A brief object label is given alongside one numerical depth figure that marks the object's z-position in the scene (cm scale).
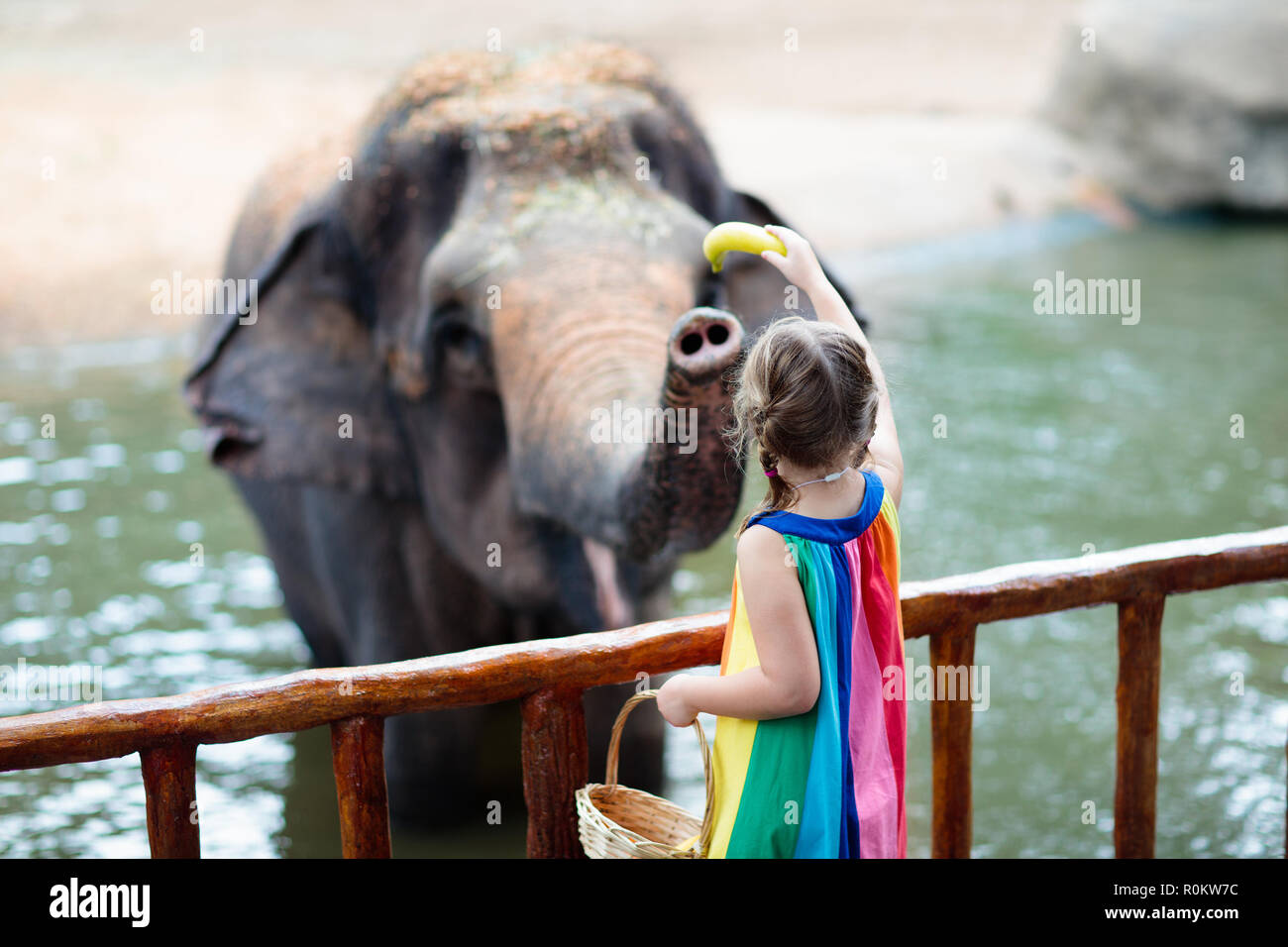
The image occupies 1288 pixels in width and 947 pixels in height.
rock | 1280
